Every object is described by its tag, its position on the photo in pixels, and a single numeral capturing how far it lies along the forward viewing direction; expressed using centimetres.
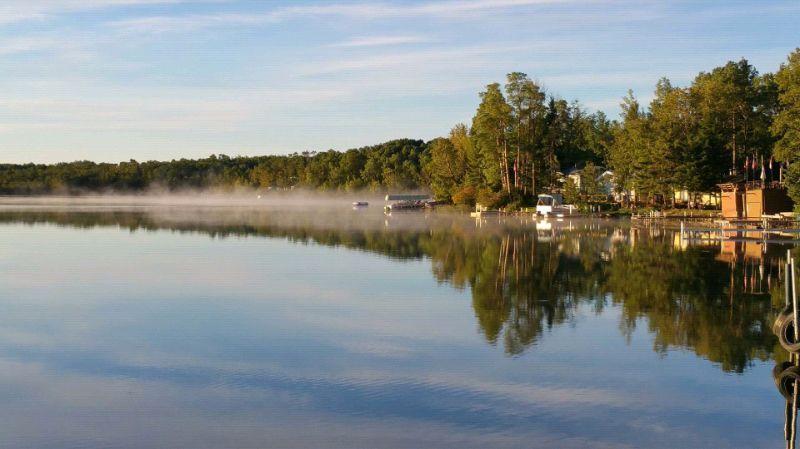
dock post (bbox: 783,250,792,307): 1878
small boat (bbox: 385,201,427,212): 12161
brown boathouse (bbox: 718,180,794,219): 6294
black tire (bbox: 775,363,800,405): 1617
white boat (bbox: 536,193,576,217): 8706
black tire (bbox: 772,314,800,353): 1872
